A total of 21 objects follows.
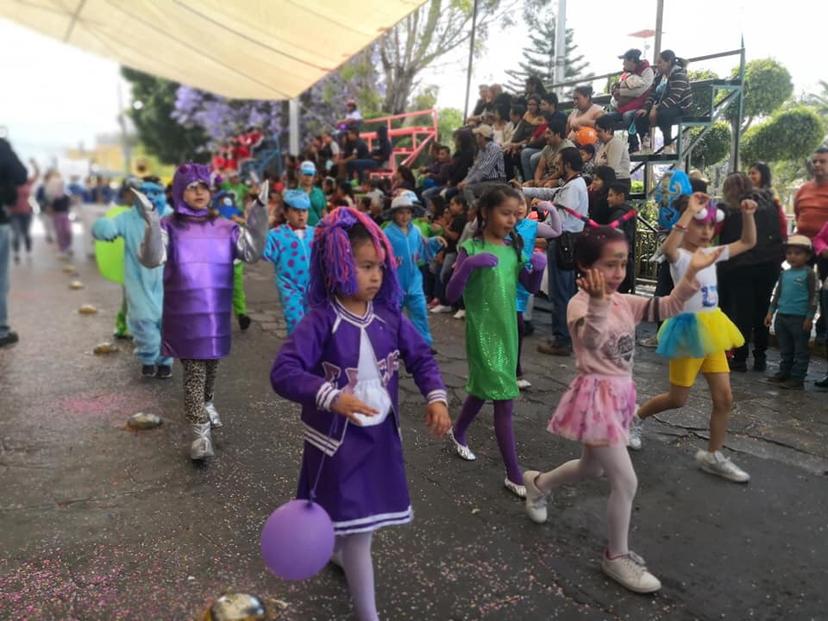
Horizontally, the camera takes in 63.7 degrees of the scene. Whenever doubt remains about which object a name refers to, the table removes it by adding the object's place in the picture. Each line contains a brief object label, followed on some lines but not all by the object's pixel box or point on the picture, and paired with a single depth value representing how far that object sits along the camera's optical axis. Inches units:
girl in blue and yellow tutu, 141.3
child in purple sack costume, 155.5
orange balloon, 195.2
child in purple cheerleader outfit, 88.7
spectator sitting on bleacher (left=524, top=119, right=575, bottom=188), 215.2
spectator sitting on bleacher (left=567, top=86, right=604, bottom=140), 199.6
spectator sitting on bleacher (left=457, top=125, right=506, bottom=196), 292.4
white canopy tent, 270.2
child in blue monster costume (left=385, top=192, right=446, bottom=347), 227.0
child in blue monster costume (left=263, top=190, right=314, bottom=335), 198.7
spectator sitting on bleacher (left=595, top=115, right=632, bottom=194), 187.8
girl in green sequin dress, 139.4
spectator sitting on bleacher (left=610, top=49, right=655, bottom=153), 179.3
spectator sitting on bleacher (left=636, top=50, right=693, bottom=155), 172.9
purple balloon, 81.3
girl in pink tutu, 108.3
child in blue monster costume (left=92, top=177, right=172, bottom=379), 231.8
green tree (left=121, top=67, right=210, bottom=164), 1236.5
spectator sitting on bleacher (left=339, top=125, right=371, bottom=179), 464.1
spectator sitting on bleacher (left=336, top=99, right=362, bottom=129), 488.0
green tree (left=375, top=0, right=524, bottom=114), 432.1
